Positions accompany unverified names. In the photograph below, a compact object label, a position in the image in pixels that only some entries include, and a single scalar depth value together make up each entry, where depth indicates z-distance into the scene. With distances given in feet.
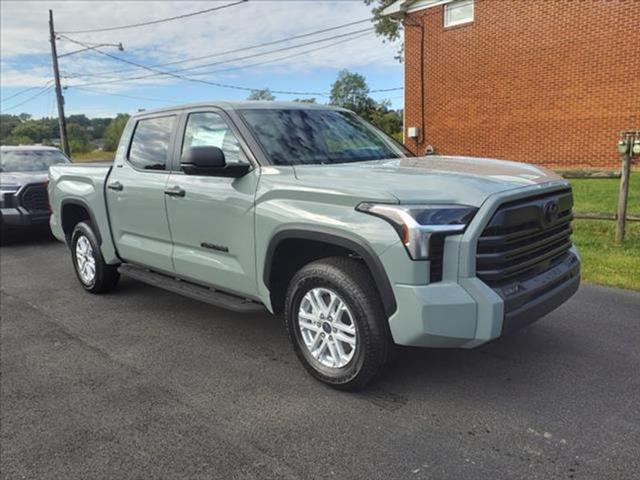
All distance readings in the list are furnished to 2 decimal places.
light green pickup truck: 9.53
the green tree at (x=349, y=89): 208.54
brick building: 45.80
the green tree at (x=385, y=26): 90.89
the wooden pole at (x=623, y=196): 22.00
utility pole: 87.25
